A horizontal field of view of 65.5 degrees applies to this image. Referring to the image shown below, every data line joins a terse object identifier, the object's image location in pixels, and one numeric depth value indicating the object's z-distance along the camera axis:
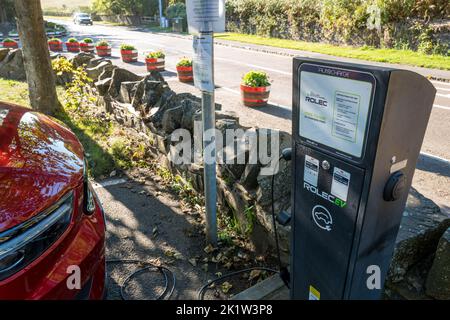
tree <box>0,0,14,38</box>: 36.40
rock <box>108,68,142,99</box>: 6.65
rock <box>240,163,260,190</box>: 3.29
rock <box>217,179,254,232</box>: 3.34
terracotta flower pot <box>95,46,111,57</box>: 17.98
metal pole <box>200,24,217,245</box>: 2.93
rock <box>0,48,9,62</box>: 12.65
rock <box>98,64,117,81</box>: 7.46
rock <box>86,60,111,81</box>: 8.03
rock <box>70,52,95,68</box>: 9.25
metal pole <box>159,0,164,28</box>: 38.12
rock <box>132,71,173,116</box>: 5.41
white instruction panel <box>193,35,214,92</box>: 2.78
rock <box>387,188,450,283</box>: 2.38
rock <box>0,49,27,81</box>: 12.38
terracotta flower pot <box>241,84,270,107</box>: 8.70
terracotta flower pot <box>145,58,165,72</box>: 13.52
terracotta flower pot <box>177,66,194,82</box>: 11.61
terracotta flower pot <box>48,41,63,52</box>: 19.67
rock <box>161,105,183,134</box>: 4.71
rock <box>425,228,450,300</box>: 2.10
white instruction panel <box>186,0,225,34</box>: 2.63
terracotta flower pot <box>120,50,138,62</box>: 15.84
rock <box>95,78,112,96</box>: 6.90
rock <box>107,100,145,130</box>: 5.53
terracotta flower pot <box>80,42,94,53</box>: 19.08
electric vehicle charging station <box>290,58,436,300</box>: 1.58
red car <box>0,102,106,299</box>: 1.79
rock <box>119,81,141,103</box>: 6.02
